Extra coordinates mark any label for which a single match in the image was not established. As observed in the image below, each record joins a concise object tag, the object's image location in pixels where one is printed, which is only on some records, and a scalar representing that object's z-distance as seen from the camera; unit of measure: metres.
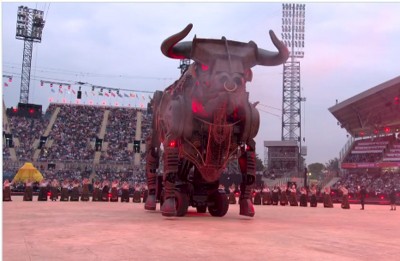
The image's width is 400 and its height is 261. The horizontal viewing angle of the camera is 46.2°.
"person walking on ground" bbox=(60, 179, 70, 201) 29.62
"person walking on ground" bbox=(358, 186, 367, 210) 28.07
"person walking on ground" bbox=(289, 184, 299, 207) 30.22
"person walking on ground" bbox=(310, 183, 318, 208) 29.38
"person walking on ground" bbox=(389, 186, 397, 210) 27.58
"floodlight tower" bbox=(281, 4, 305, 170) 59.97
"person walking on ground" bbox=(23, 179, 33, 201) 28.08
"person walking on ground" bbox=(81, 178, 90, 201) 30.00
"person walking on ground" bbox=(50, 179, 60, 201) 29.69
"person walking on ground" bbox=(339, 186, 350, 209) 27.49
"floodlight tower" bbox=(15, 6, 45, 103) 54.91
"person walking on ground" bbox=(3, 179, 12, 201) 26.09
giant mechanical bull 14.40
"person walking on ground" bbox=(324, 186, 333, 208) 28.39
